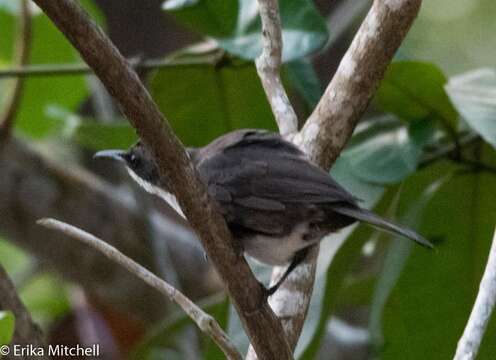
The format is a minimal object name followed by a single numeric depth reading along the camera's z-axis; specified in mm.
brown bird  5160
